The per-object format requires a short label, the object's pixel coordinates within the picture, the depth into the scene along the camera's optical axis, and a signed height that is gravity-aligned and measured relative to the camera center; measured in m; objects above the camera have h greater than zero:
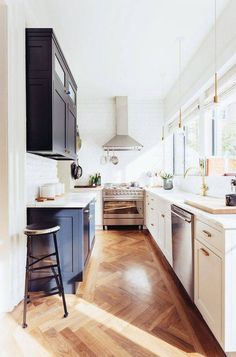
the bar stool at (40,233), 1.75 -0.53
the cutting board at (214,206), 1.63 -0.25
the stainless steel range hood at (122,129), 4.77 +1.08
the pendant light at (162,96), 3.98 +1.78
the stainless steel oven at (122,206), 4.44 -0.59
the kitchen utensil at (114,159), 5.05 +0.40
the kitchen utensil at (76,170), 4.66 +0.14
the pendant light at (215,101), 2.22 +0.89
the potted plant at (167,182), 4.04 -0.10
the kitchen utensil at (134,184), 4.83 -0.16
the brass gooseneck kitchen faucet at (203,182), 2.80 -0.07
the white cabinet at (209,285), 1.37 -0.76
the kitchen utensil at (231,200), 1.82 -0.20
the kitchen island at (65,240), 2.14 -0.61
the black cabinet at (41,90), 2.05 +0.82
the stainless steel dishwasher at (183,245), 1.87 -0.64
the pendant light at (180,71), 2.86 +1.76
